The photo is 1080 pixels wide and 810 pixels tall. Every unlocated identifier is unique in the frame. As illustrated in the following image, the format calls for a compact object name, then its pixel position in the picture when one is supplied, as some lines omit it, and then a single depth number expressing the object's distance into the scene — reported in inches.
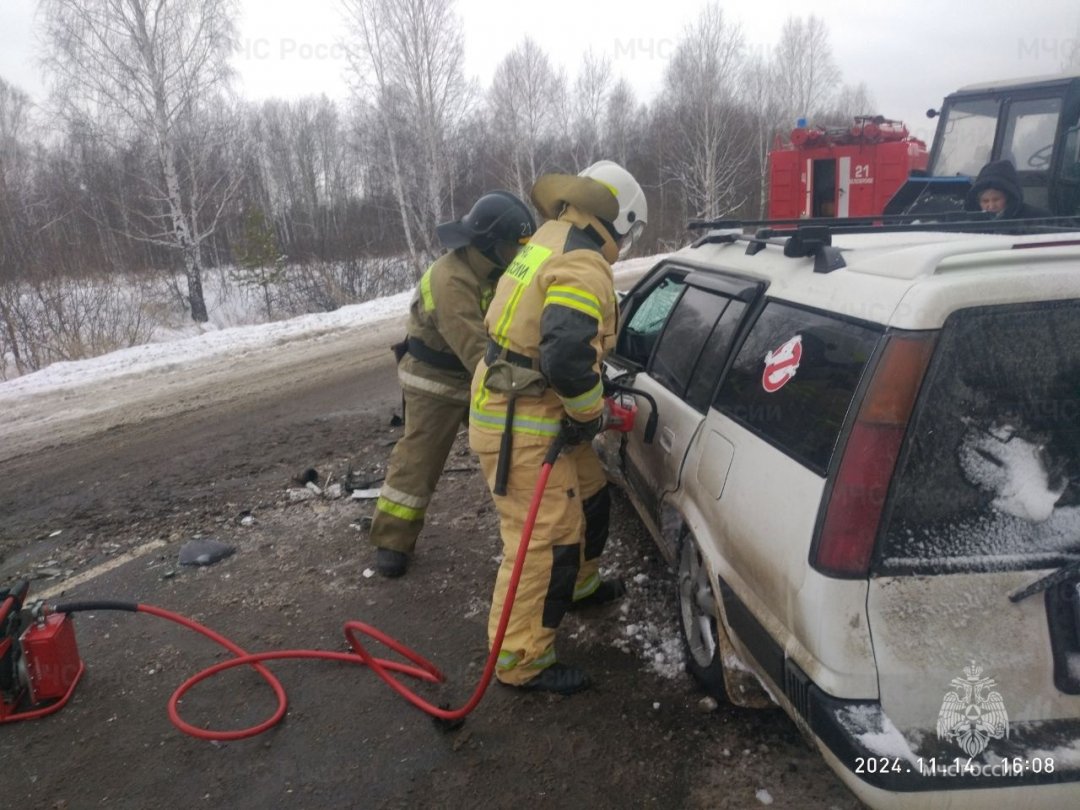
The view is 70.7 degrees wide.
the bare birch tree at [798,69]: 1567.4
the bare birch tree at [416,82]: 971.9
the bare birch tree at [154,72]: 735.1
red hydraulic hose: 104.5
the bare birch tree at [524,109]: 1269.7
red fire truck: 522.3
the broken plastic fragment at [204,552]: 163.5
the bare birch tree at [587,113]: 1406.3
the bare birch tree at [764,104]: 1509.6
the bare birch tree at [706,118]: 1185.4
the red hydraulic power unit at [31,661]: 112.7
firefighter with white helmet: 106.8
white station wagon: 66.3
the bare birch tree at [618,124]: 1596.9
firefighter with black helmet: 142.3
